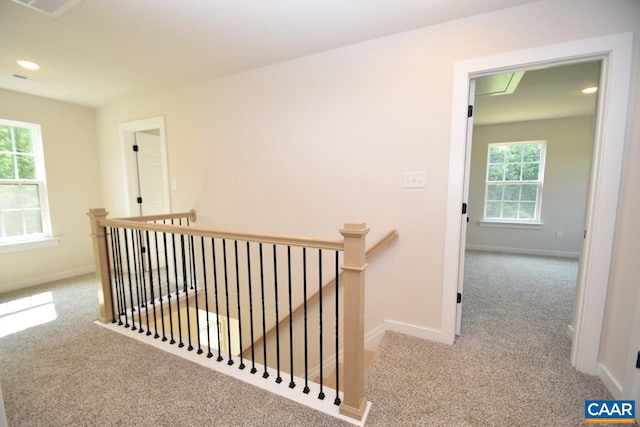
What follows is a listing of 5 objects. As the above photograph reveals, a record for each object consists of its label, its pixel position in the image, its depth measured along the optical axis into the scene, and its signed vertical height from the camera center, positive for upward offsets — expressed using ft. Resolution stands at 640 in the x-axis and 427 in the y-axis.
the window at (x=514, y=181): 15.93 +0.33
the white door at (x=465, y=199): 6.45 -0.31
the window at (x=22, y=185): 10.74 -0.03
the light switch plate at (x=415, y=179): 6.78 +0.18
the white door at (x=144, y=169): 11.97 +0.73
